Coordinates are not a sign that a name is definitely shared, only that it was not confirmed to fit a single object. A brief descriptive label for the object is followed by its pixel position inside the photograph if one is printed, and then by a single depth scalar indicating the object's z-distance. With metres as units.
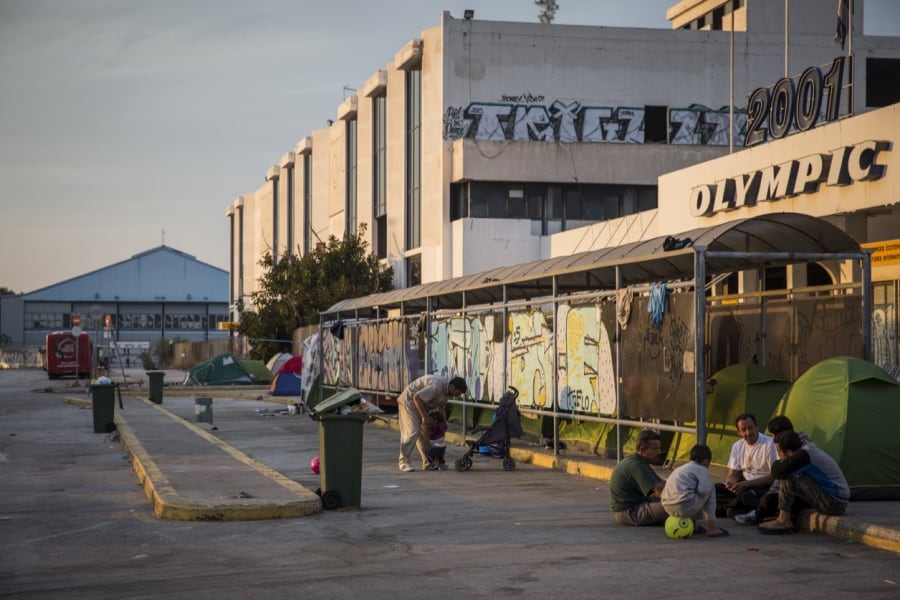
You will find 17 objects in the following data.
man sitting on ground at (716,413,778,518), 12.28
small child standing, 17.89
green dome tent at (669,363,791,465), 15.84
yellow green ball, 10.91
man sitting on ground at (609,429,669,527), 11.69
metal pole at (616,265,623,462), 16.70
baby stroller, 18.08
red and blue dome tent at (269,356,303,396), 43.78
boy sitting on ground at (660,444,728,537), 11.09
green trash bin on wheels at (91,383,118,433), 27.61
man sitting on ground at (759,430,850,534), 11.45
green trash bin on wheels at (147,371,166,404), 40.38
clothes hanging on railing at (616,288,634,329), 16.59
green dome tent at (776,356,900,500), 13.15
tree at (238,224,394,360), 58.72
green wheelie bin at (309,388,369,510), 13.35
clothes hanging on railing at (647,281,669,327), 15.60
